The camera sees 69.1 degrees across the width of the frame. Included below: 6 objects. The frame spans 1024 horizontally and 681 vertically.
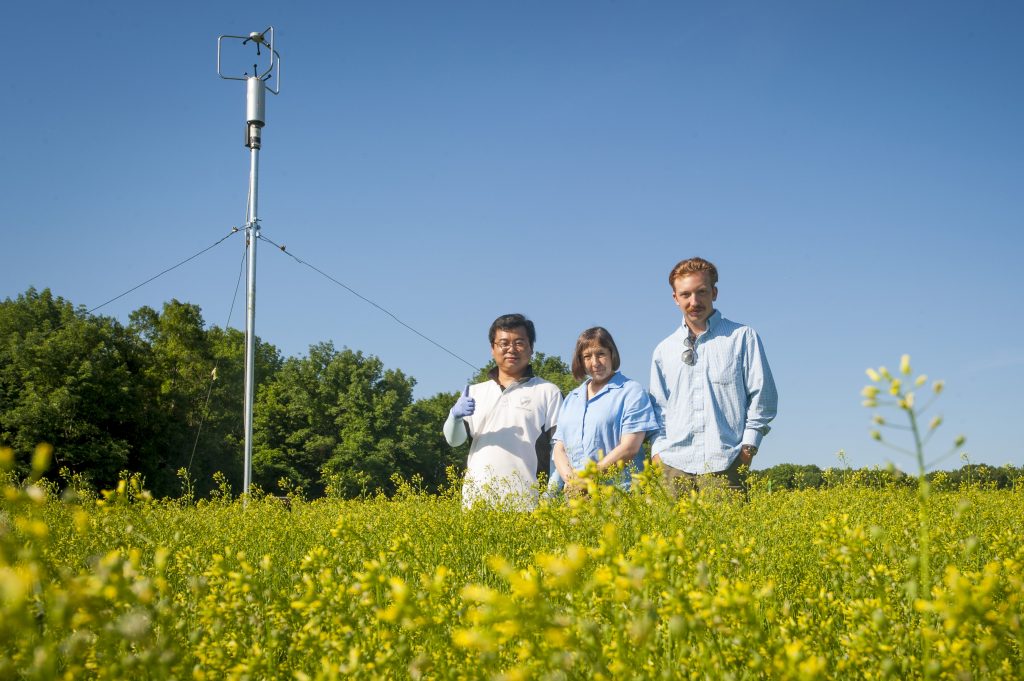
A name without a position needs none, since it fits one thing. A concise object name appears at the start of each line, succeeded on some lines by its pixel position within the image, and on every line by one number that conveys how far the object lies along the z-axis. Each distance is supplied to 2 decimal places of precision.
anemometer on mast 12.95
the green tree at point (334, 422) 39.53
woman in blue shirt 5.99
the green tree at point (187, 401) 32.03
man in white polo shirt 6.36
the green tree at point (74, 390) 27.84
